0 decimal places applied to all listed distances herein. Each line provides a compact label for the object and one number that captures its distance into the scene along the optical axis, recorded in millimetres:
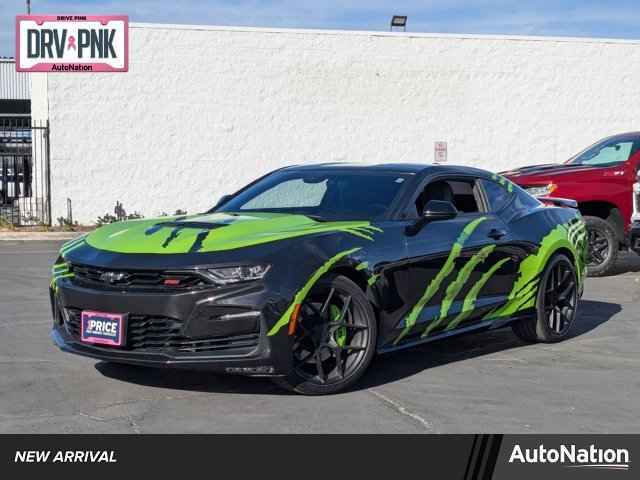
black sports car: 5824
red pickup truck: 12711
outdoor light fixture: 28891
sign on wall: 25625
